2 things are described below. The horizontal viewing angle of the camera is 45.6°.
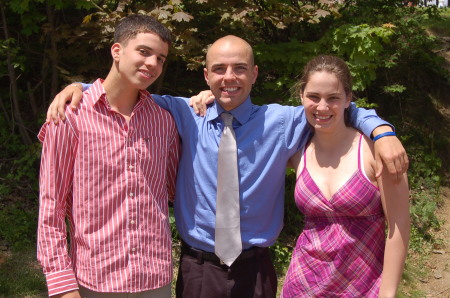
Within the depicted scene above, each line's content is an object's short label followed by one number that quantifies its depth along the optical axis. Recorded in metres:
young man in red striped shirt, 2.41
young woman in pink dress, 2.44
